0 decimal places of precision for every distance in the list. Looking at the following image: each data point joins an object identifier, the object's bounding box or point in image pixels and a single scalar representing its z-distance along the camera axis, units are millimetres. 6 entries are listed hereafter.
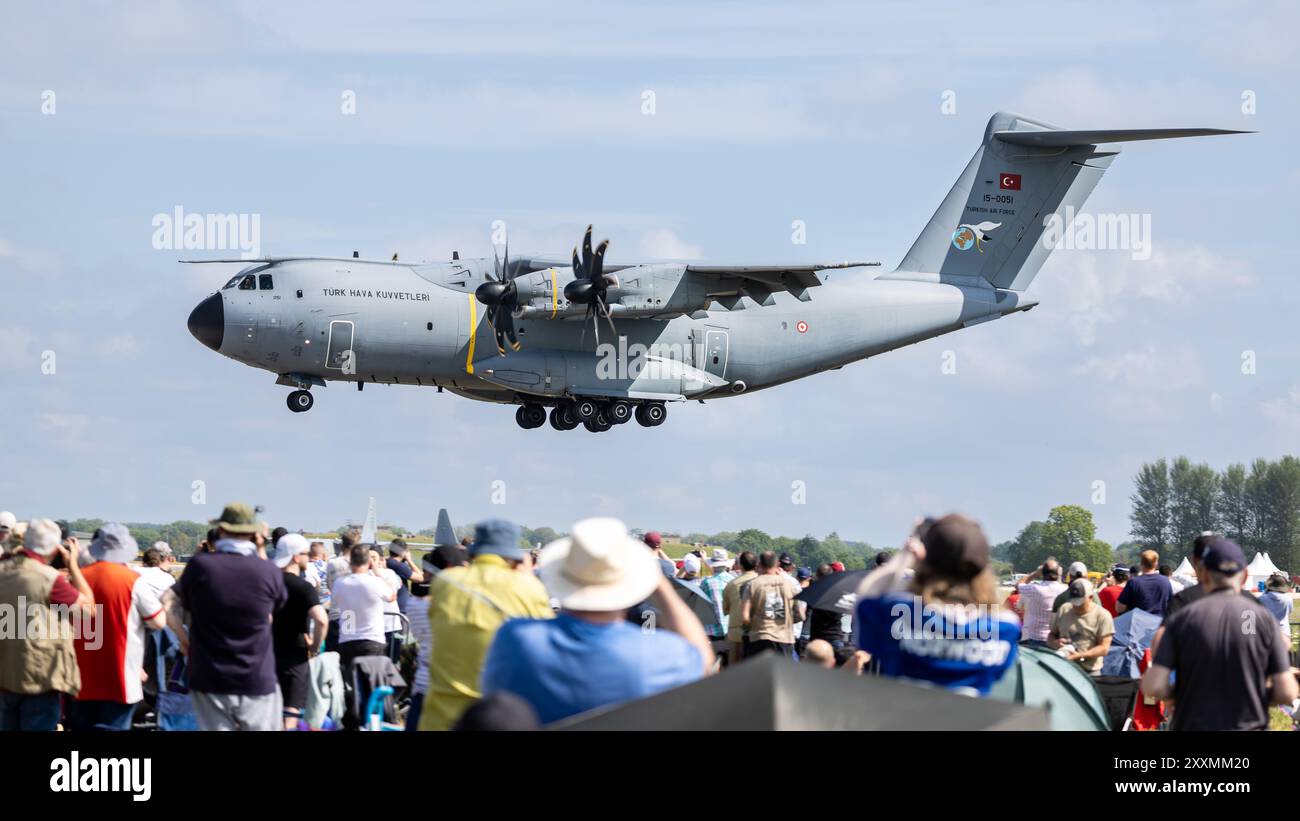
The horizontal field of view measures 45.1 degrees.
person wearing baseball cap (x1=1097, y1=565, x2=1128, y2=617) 17781
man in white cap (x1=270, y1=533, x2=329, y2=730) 11336
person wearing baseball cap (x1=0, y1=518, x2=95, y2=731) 10383
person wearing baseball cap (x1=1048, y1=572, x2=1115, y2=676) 14688
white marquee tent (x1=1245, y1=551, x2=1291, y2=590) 37678
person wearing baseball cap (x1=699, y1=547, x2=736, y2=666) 16297
